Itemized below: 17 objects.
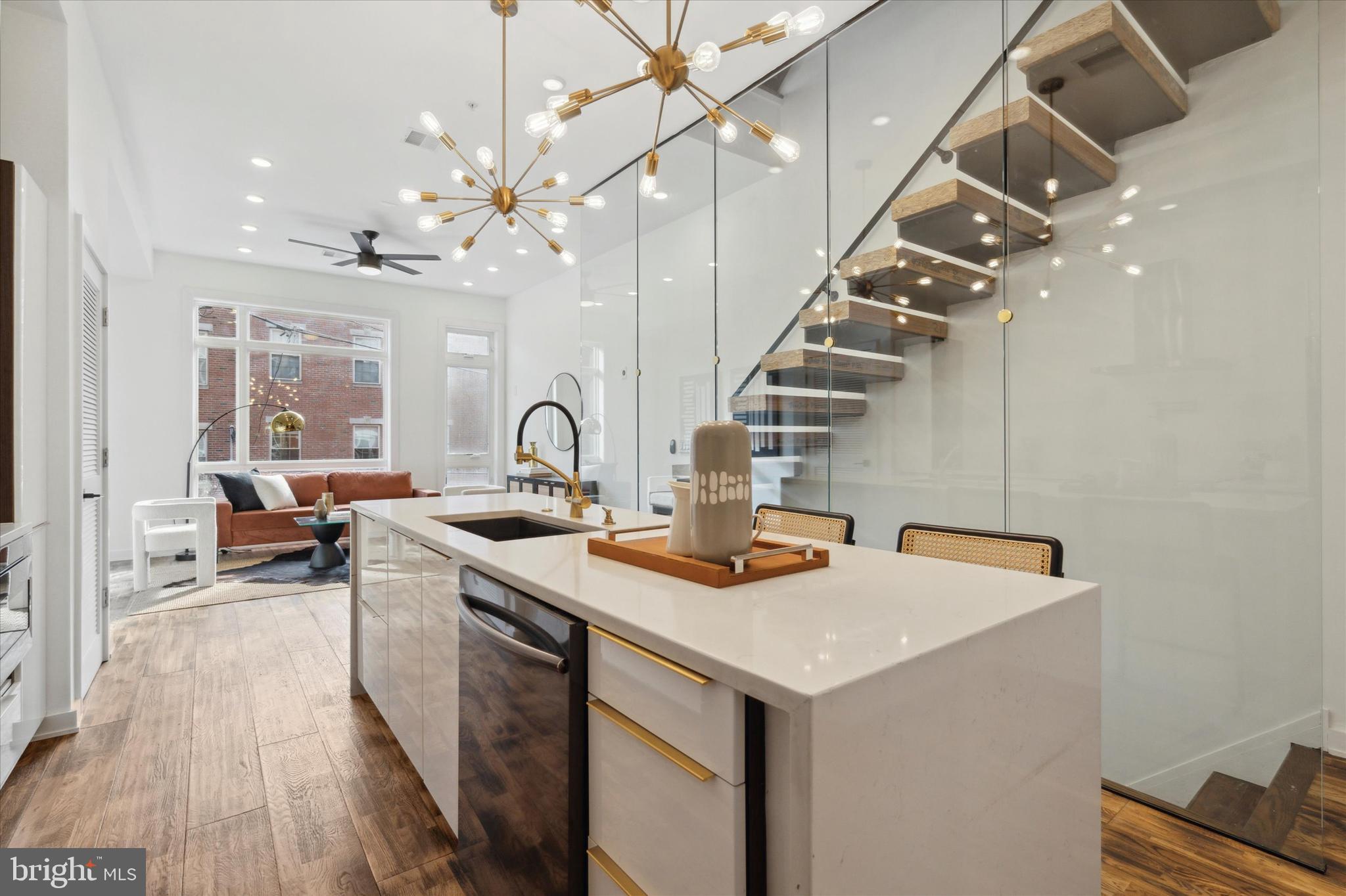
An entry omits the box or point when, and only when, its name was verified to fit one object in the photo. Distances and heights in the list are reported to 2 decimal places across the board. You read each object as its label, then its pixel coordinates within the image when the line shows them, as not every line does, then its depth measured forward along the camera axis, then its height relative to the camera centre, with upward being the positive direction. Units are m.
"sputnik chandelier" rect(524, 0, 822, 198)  1.64 +1.08
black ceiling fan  5.44 +1.73
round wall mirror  6.21 +0.44
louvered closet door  2.76 -0.09
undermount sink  2.25 -0.29
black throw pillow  6.01 -0.39
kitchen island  0.69 -0.35
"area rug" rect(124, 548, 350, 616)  4.33 -1.02
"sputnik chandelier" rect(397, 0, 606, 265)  2.63 +1.18
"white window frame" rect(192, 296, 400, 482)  6.52 +1.16
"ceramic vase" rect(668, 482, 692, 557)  1.27 -0.16
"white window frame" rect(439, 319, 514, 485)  8.11 +0.74
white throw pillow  6.10 -0.41
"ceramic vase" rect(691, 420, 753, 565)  1.15 -0.08
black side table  5.27 -0.84
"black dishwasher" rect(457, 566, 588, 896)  1.02 -0.55
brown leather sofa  5.76 -0.51
